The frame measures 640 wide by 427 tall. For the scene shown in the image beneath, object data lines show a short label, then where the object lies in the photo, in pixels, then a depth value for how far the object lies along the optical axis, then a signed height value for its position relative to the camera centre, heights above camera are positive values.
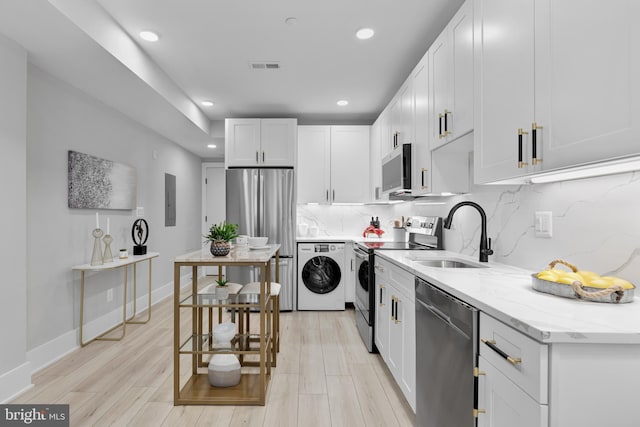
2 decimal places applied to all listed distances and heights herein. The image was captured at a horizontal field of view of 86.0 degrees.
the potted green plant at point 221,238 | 2.21 -0.17
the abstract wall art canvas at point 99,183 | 3.11 +0.29
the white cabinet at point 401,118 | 2.92 +0.87
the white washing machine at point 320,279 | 4.38 -0.86
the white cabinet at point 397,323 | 1.97 -0.74
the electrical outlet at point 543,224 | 1.67 -0.06
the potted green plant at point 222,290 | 2.25 -0.52
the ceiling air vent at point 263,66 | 3.20 +1.39
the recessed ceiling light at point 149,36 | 2.65 +1.38
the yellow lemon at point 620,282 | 1.13 -0.24
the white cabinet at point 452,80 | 1.89 +0.81
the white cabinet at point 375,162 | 4.16 +0.64
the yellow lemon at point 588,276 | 1.21 -0.23
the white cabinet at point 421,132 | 2.53 +0.62
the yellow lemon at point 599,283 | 1.15 -0.24
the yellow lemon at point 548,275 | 1.27 -0.24
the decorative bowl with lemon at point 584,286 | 1.12 -0.25
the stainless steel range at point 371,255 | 3.02 -0.42
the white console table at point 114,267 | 3.05 -0.62
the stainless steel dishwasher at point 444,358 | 1.25 -0.61
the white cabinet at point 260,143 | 4.50 +0.91
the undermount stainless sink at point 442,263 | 2.26 -0.34
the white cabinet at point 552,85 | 0.96 +0.45
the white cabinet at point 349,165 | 4.64 +0.64
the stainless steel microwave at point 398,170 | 2.85 +0.38
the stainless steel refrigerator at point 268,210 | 4.34 +0.03
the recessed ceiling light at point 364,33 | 2.63 +1.39
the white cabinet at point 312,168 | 4.63 +0.59
